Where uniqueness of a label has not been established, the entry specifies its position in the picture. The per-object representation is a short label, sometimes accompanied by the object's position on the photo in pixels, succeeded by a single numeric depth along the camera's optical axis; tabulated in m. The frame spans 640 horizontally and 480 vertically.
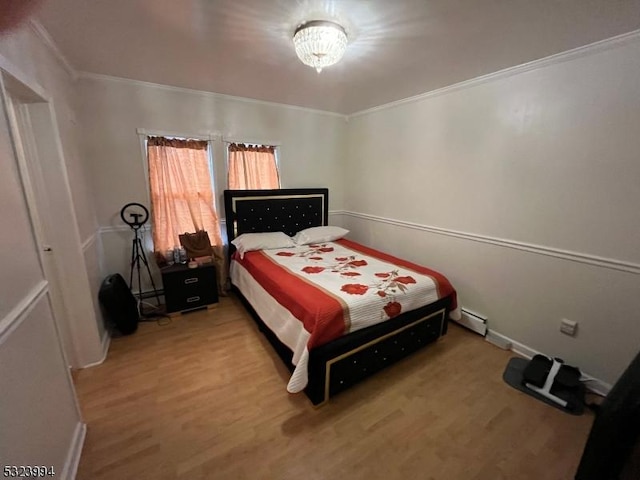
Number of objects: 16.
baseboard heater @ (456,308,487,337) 2.55
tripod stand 2.76
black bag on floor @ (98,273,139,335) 2.35
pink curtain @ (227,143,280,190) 3.27
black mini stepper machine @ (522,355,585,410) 1.83
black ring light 2.73
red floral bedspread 1.78
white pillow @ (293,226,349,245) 3.45
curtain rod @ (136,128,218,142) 2.73
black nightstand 2.80
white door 1.65
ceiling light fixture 1.58
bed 1.75
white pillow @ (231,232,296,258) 3.03
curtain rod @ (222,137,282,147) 3.18
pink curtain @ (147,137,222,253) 2.86
